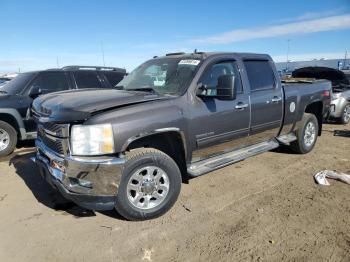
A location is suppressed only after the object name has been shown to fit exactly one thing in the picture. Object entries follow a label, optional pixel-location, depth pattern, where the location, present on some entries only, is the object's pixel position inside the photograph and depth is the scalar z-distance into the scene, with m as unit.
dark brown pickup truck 3.64
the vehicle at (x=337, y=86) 10.23
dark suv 7.17
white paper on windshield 4.74
